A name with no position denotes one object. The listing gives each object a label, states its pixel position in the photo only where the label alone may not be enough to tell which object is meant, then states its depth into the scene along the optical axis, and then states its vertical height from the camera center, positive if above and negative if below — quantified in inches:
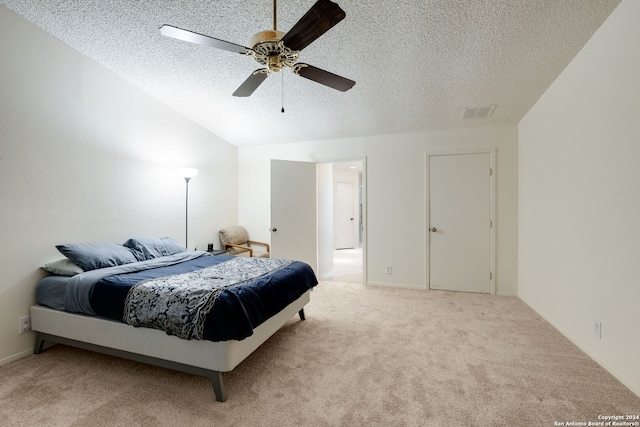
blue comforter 68.0 -24.1
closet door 152.6 -4.7
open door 172.4 +1.3
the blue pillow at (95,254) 96.5 -15.3
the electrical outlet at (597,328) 83.0 -34.6
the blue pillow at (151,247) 118.7 -15.4
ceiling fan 54.2 +38.2
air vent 133.3 +50.1
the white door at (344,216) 317.7 -3.2
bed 69.6 -26.2
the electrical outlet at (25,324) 91.5 -37.1
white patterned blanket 69.0 -23.2
